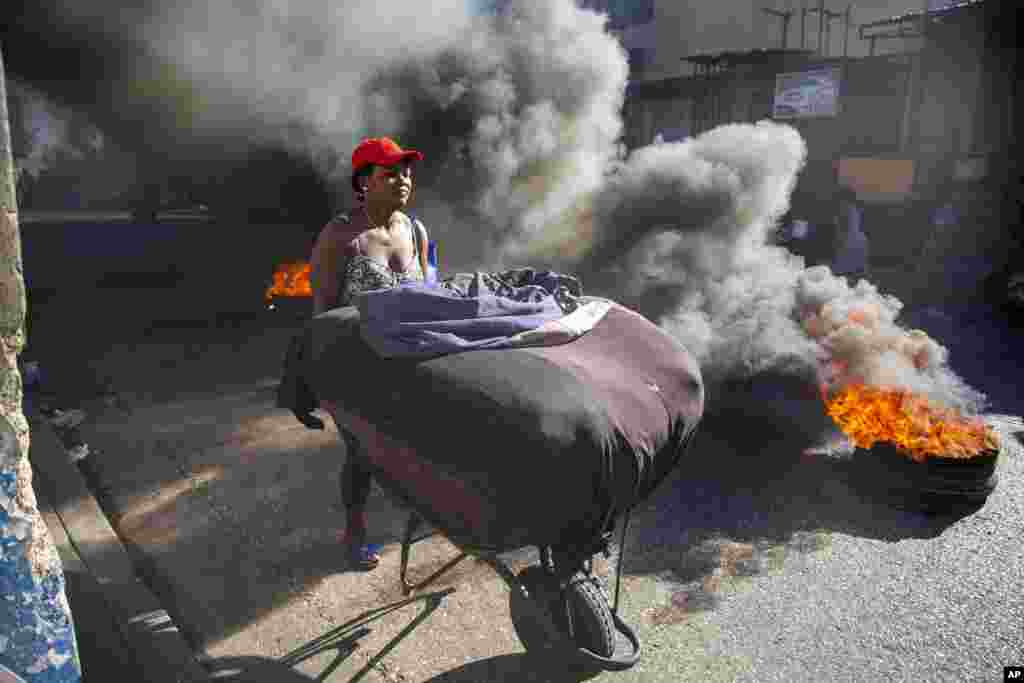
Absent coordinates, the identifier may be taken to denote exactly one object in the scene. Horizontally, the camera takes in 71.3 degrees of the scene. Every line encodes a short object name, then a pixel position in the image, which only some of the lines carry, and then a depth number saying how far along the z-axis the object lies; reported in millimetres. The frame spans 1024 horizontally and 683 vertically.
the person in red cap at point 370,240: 3219
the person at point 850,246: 11391
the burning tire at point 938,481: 4359
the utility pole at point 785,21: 19828
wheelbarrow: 1910
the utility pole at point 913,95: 14633
